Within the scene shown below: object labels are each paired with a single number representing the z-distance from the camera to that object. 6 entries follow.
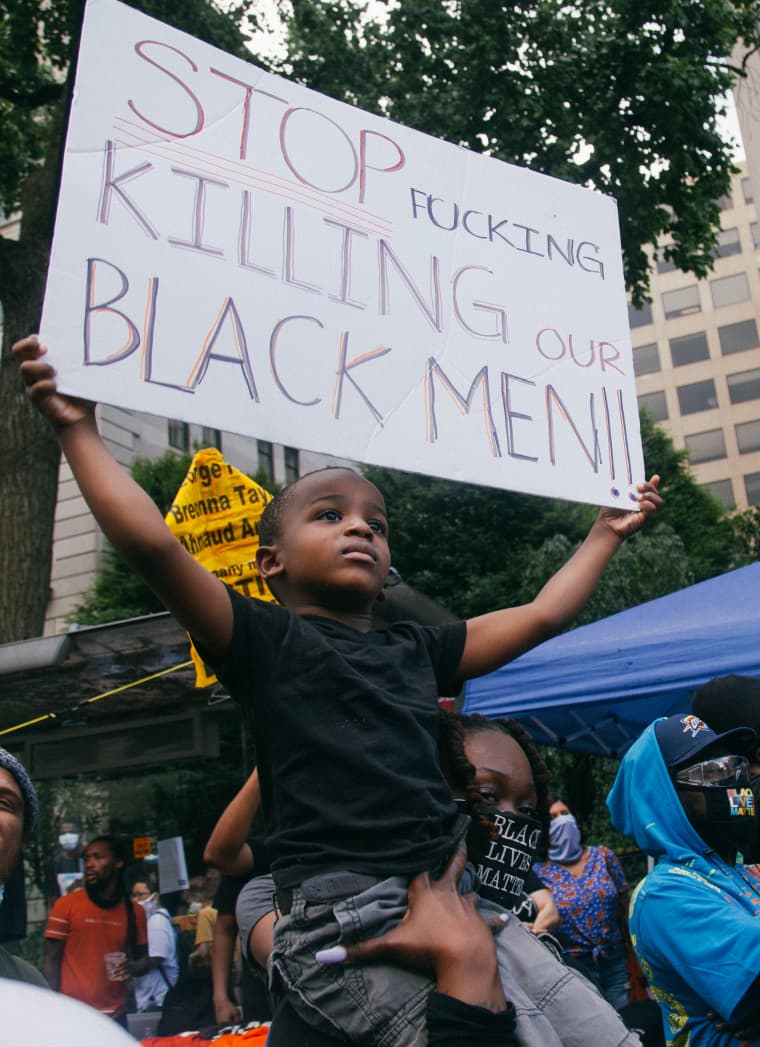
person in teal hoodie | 2.49
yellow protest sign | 5.36
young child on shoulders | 1.51
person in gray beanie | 2.31
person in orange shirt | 6.25
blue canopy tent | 5.32
